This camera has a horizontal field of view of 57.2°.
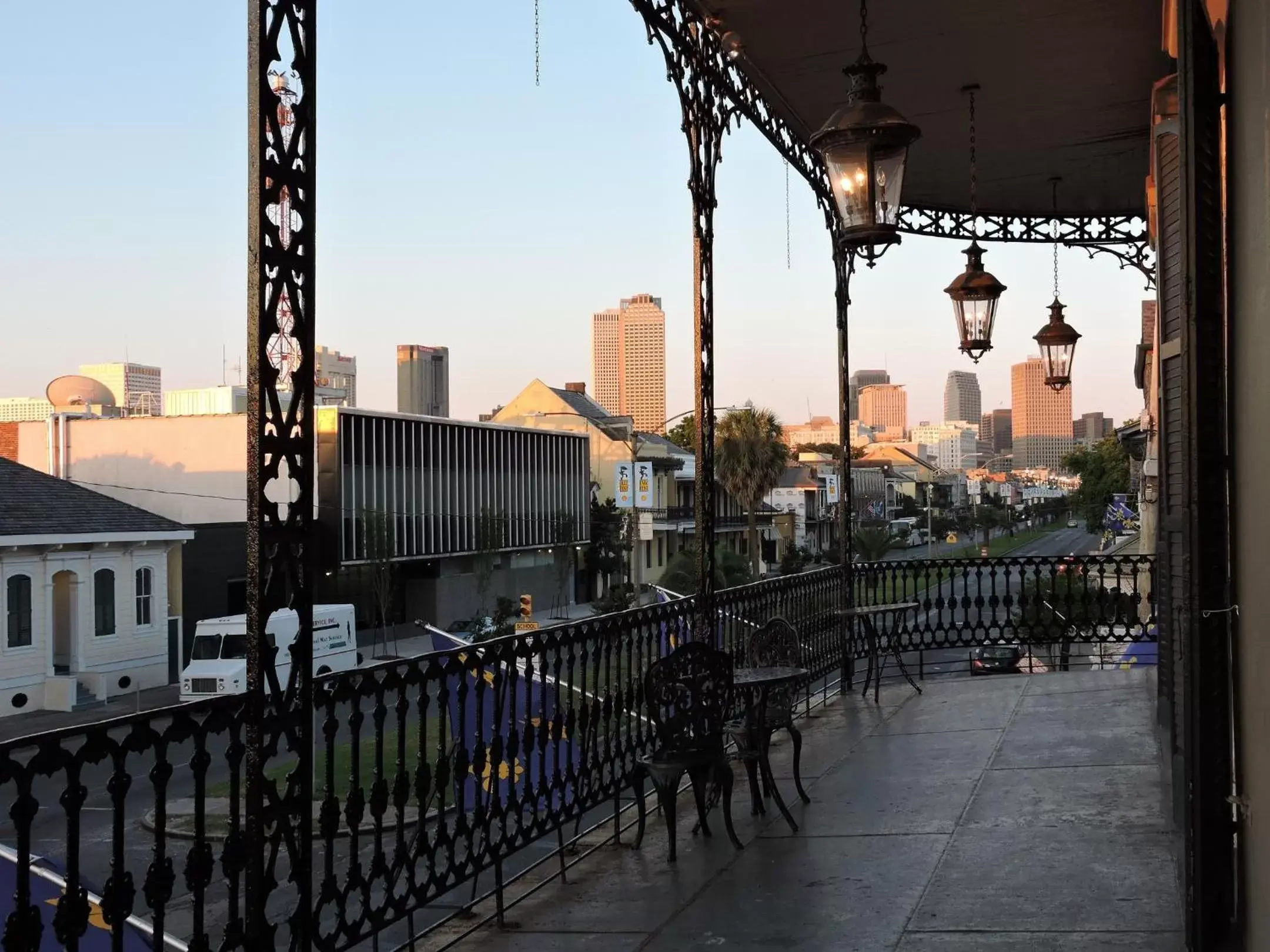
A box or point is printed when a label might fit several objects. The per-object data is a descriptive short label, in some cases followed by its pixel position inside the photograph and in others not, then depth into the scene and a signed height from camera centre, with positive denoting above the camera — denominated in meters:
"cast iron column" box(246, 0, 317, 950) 3.46 +0.19
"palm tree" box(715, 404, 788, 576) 52.53 +1.78
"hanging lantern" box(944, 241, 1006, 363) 8.88 +1.44
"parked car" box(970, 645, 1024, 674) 19.84 -3.77
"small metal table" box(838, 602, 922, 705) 10.10 -1.25
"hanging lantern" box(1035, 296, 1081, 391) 11.19 +1.42
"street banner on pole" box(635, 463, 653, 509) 38.16 +0.36
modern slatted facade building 44.56 +0.67
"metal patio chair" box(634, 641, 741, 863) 5.65 -1.19
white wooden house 30.14 -2.46
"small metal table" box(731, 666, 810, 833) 6.22 -1.22
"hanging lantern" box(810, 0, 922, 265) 5.00 +1.47
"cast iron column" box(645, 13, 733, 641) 7.18 +1.58
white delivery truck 30.02 -4.13
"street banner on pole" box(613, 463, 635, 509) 38.16 +0.45
